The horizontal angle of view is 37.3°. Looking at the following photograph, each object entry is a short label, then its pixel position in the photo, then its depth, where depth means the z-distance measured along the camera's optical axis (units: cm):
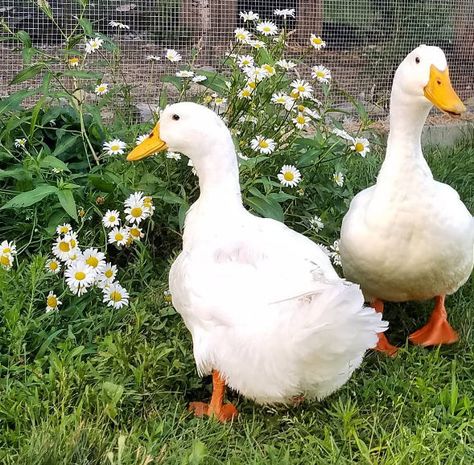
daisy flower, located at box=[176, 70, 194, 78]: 262
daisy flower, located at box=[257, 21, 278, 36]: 271
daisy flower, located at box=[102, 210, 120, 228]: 235
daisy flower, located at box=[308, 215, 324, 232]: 262
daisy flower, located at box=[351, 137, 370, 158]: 260
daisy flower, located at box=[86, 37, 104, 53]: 257
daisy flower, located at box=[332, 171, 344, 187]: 272
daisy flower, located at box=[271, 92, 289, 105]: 262
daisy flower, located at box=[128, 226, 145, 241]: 236
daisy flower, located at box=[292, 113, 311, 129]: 264
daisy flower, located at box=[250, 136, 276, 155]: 252
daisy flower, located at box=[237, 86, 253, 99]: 258
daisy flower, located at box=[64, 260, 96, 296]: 212
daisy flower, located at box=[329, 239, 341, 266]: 257
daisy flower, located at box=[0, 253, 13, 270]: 220
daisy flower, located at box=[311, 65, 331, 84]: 267
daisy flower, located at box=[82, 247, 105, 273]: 219
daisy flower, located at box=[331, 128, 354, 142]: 259
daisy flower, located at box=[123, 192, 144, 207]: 234
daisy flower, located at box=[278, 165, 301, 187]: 252
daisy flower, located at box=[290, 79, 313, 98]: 264
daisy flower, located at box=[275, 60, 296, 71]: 261
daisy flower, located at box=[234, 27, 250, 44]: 266
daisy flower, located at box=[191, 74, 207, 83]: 259
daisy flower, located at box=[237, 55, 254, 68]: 262
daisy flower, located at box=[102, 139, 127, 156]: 246
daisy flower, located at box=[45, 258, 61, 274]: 223
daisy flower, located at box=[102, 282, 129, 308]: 216
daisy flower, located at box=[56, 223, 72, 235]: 229
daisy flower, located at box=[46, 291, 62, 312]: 213
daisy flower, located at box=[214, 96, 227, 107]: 267
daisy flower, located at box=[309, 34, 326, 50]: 269
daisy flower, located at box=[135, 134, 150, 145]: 236
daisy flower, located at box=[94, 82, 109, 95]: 266
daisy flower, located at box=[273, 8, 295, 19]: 274
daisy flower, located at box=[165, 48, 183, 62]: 264
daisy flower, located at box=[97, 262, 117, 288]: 220
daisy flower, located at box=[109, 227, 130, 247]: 234
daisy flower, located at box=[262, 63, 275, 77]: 252
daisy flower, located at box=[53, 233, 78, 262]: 221
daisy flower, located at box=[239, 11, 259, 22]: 272
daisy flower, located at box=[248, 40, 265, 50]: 264
